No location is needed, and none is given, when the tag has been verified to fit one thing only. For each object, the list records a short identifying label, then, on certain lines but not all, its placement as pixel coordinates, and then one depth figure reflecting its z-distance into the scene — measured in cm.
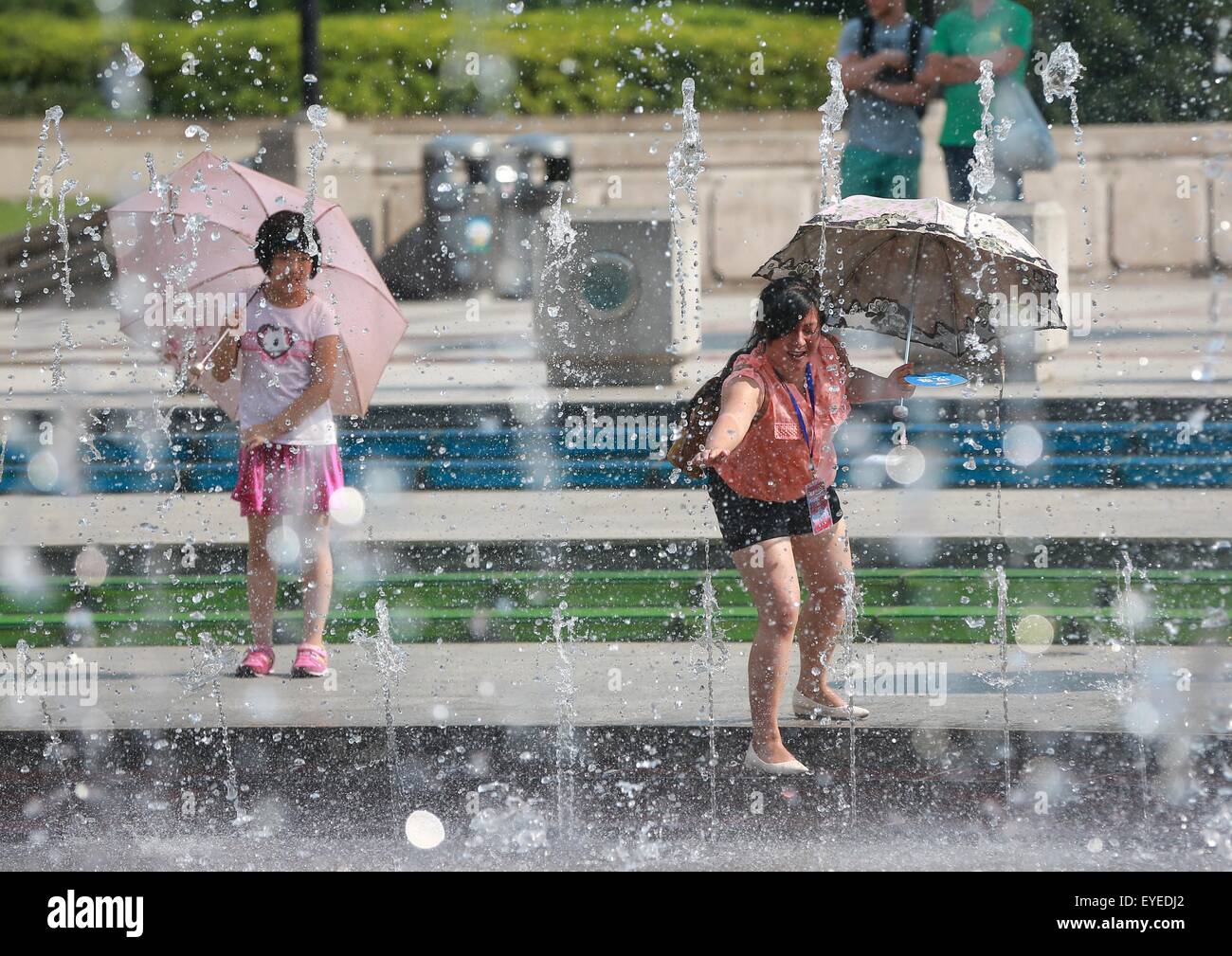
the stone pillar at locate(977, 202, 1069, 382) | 1998
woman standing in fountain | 890
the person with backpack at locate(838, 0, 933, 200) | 1731
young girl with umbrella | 1087
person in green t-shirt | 1769
